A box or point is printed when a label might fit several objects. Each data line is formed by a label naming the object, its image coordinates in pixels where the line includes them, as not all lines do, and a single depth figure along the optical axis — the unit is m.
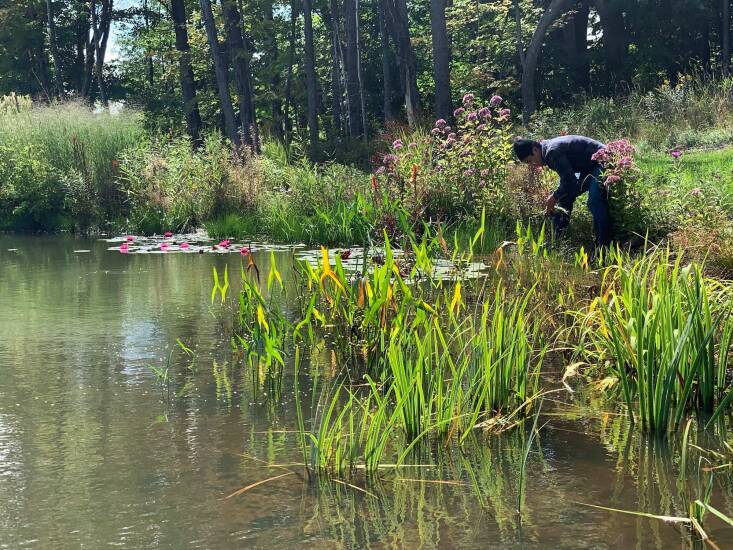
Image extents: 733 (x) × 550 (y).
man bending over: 9.25
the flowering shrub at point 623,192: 9.11
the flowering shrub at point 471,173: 11.02
